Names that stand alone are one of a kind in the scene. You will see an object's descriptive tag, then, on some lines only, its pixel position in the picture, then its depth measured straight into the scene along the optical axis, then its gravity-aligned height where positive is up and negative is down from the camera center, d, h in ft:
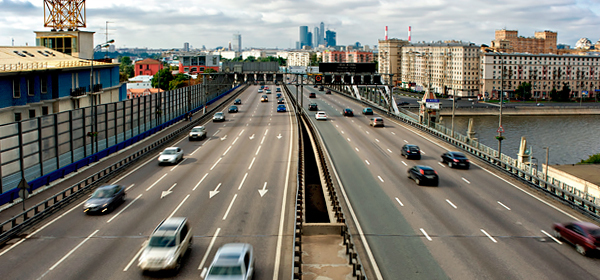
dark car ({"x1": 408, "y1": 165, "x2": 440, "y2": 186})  108.06 -16.88
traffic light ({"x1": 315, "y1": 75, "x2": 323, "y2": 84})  249.34 +9.60
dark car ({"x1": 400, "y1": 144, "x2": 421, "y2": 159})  137.59 -14.83
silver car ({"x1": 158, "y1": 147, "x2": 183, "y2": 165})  128.77 -15.21
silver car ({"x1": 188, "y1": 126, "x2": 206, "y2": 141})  172.45 -12.54
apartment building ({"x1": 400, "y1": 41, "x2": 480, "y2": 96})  613.11 +35.59
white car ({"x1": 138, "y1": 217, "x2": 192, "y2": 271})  59.47 -18.45
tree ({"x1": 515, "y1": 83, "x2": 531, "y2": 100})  571.69 +7.10
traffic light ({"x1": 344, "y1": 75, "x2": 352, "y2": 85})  258.16 +9.76
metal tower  242.58 +40.59
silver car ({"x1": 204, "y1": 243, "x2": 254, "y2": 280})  54.80 -18.62
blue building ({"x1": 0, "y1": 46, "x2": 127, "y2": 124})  132.67 +4.73
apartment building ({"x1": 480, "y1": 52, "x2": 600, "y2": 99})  606.14 +31.55
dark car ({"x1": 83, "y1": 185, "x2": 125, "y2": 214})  84.94 -17.74
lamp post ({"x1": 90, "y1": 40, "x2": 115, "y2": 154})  119.96 -7.11
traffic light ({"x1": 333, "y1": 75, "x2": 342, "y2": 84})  256.73 +9.67
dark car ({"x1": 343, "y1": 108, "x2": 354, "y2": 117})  250.16 -7.55
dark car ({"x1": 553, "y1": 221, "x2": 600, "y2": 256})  67.39 -19.07
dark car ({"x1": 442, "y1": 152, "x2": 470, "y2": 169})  126.21 -15.66
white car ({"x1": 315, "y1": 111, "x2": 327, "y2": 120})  230.48 -8.38
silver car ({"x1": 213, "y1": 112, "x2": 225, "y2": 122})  226.58 -8.85
